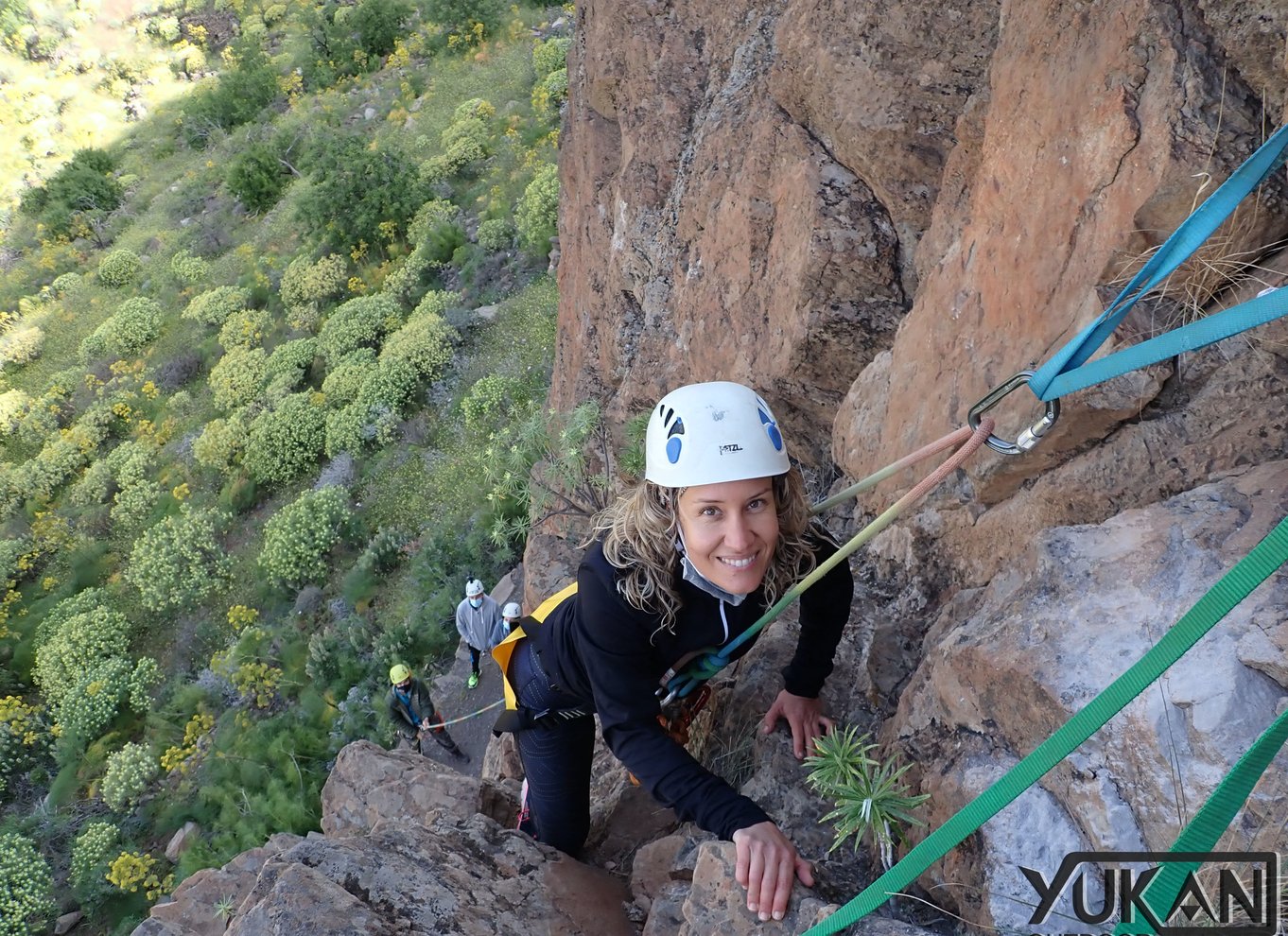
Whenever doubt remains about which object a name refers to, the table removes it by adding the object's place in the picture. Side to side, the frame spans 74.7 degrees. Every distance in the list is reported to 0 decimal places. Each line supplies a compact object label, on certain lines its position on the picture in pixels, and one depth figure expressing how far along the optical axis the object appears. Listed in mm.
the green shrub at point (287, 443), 18188
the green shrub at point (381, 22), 31922
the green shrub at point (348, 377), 18312
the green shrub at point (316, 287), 22000
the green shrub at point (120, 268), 28859
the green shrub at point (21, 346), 27531
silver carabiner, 2199
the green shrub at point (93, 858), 12227
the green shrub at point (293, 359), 20125
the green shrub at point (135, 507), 19656
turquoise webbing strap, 1801
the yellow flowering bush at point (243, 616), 15498
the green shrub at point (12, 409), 24609
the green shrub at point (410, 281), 20250
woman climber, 2430
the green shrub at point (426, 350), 17422
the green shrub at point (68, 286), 29609
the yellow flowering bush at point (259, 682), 13539
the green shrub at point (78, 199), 33688
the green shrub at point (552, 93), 21891
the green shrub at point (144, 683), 15258
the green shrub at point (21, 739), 15562
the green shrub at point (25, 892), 12148
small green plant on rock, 2318
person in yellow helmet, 8984
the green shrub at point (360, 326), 19672
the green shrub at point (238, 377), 20453
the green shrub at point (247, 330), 22375
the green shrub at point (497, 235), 19281
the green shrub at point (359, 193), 21844
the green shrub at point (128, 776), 13281
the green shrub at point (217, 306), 24031
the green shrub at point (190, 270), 26344
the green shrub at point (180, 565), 16594
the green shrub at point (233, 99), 33469
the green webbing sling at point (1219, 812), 1324
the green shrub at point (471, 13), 29234
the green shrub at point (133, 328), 25359
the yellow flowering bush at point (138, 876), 11781
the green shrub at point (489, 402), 15164
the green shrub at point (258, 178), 27234
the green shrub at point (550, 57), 23688
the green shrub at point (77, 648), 16266
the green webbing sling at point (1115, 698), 1349
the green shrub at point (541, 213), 17656
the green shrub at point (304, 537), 15281
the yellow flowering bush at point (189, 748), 13492
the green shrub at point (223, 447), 19156
